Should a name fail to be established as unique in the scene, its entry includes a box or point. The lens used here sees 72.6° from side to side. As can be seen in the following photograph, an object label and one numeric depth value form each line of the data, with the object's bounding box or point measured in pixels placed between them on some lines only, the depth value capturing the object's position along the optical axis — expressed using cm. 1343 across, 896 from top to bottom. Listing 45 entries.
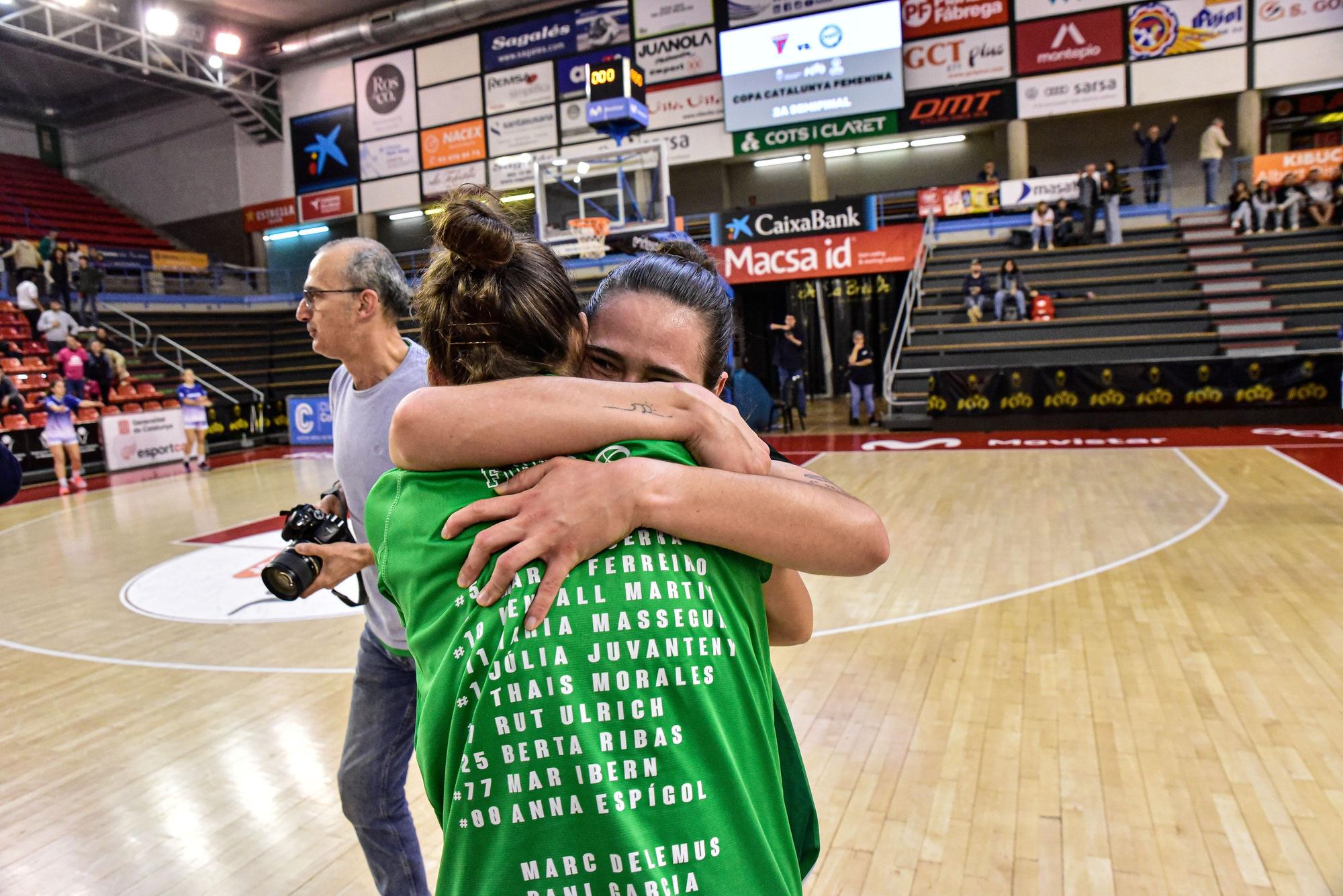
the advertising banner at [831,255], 1583
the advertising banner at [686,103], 1975
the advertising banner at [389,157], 2256
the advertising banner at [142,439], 1413
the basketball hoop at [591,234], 1320
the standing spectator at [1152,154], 1725
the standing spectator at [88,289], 1723
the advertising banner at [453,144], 2183
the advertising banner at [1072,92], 1750
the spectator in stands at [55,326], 1603
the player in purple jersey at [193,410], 1405
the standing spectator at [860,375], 1391
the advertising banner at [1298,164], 1570
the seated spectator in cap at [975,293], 1490
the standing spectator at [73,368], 1408
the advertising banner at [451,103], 2186
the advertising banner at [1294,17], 1617
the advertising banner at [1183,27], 1670
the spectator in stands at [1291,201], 1555
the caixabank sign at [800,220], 1596
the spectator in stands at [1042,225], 1653
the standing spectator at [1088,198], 1609
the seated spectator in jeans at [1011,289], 1473
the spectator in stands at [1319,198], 1541
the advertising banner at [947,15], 1794
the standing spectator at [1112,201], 1616
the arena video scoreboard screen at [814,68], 1820
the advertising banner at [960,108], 1811
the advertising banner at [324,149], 2333
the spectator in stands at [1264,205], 1574
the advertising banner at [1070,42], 1736
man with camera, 212
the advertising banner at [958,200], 1741
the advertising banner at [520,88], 2114
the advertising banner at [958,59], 1802
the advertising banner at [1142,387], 1154
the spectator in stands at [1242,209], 1589
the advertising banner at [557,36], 2053
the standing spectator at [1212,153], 1683
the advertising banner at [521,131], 2125
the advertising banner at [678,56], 1973
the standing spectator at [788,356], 1423
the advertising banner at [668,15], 1972
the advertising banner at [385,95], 2245
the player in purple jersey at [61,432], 1189
